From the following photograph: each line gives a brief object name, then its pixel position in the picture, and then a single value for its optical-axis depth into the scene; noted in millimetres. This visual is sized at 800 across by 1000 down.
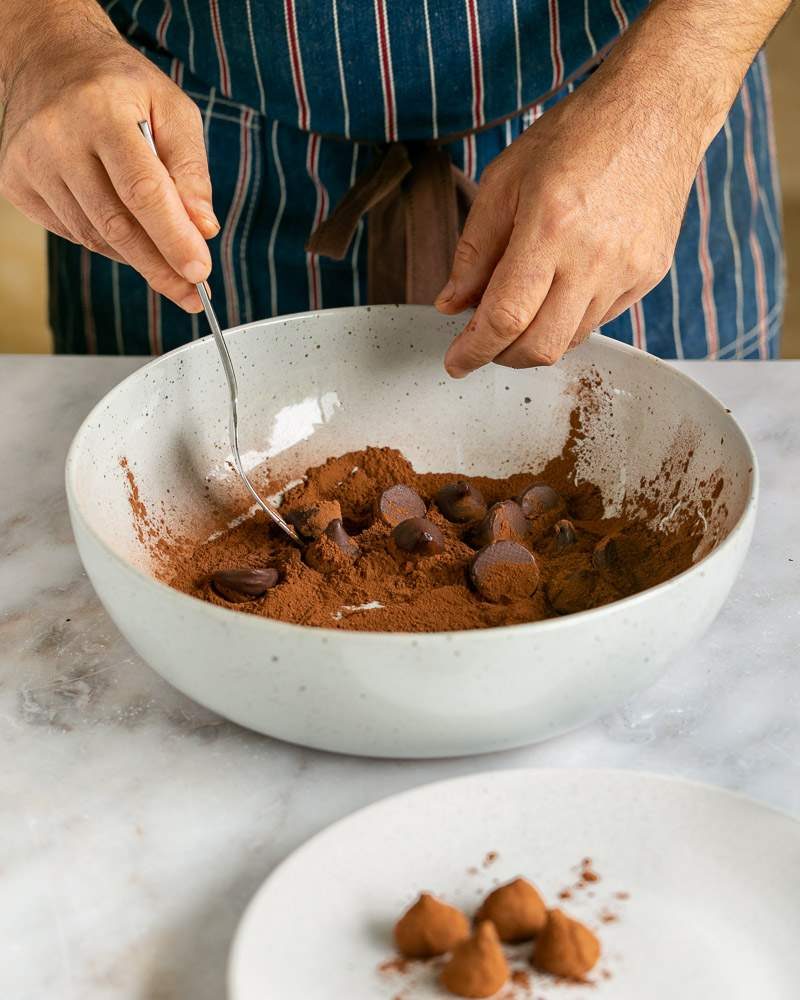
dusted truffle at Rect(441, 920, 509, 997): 598
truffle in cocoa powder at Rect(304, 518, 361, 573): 958
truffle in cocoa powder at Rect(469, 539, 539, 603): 912
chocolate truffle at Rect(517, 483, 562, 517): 1054
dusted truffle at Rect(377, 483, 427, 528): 1026
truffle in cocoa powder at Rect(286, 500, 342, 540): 1020
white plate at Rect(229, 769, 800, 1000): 617
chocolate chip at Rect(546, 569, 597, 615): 907
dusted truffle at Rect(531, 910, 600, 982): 610
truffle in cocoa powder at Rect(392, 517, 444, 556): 958
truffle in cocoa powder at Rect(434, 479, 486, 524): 1038
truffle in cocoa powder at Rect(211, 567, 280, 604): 911
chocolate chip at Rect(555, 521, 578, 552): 1000
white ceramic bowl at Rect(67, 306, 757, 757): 707
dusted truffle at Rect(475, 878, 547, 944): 626
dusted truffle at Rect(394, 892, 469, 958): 619
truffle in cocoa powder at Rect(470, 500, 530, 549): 987
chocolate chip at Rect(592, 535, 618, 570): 963
